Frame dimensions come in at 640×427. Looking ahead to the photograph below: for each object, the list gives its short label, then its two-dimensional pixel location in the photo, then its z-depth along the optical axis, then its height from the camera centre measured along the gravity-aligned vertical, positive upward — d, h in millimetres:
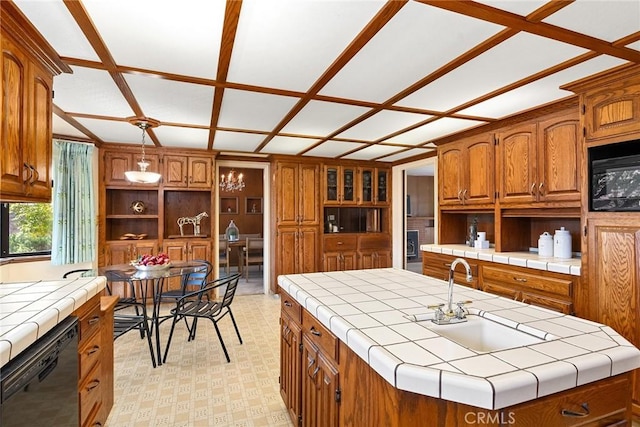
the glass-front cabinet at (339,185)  5527 +522
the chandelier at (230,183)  6535 +693
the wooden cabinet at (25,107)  1527 +563
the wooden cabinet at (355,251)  5504 -612
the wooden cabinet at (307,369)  1409 -768
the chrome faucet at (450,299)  1400 -359
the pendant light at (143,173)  3193 +464
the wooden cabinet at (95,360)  1597 -771
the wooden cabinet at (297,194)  5188 +354
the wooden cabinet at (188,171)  4715 +653
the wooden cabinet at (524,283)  2496 -587
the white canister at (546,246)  3061 -286
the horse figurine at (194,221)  5078 -76
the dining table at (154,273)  2932 -538
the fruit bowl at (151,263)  3248 -473
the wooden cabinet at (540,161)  2717 +487
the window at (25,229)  3678 -146
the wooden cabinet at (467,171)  3484 +502
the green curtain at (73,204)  3906 +149
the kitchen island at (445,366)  884 -444
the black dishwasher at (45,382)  1042 -600
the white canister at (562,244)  2902 -257
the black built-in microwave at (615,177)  2145 +257
